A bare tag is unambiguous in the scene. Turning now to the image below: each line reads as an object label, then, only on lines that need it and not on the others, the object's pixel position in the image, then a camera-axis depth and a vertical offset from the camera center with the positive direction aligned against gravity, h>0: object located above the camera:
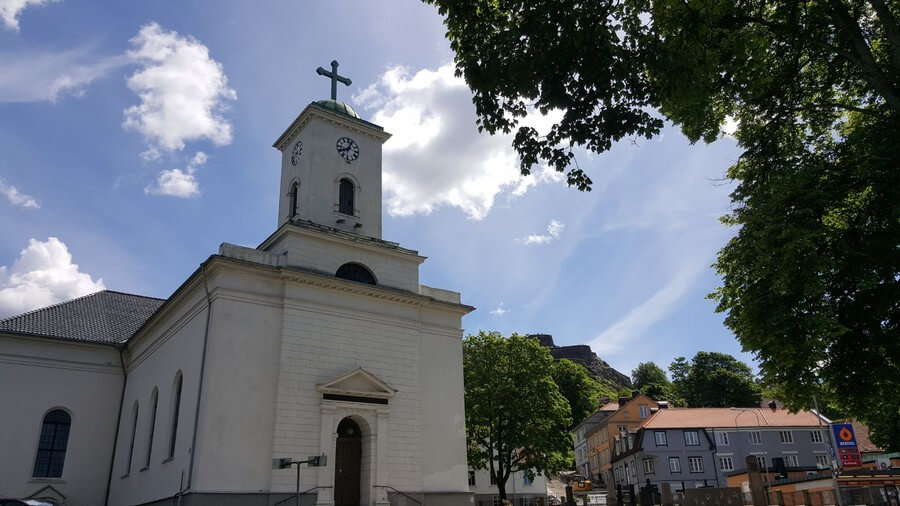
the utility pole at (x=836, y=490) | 26.16 -0.09
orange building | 65.12 +6.72
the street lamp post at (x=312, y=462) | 18.14 +1.14
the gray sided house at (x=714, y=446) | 51.31 +3.44
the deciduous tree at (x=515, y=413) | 37.25 +4.72
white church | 20.88 +4.70
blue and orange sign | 28.95 +1.84
